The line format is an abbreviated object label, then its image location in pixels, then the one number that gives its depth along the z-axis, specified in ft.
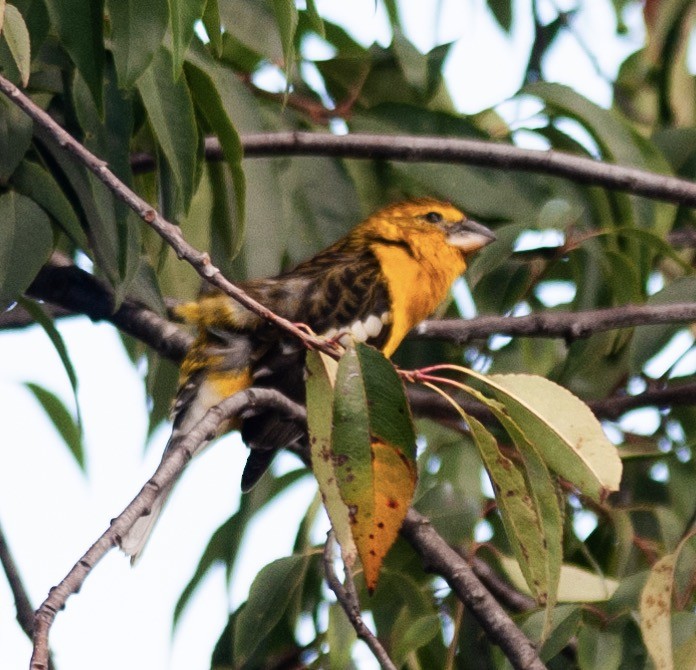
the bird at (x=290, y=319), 20.92
